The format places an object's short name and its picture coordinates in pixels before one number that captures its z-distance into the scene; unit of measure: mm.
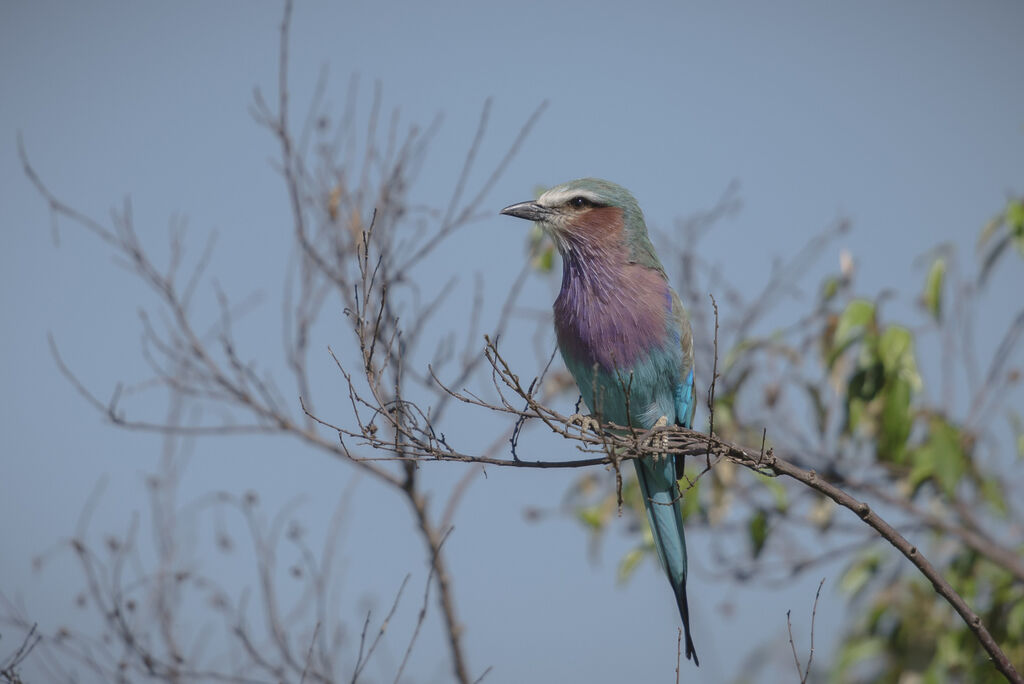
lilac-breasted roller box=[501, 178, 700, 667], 7562
